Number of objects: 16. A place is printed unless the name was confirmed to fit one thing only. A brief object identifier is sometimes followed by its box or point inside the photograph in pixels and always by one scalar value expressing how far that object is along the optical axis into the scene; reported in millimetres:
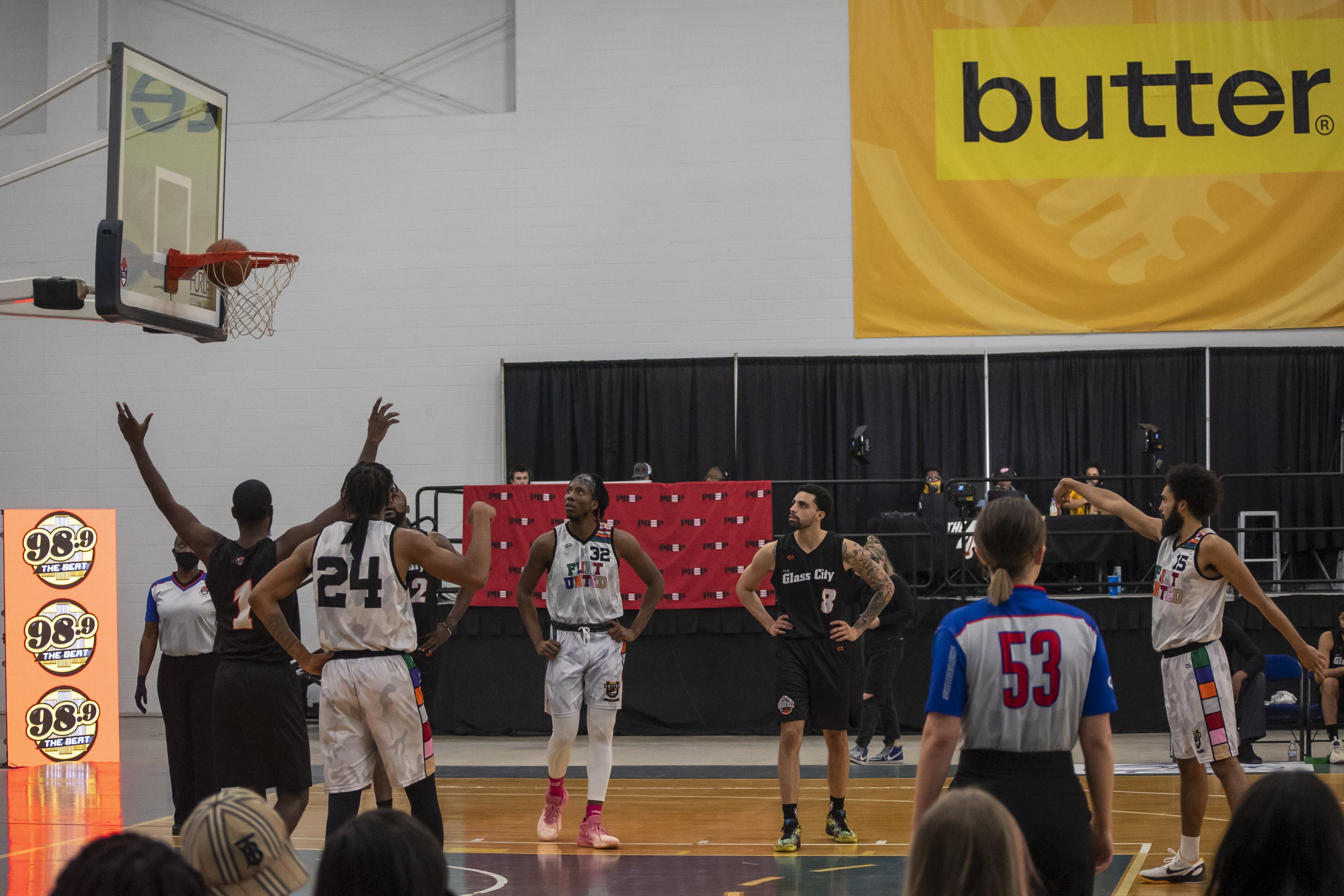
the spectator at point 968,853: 4293
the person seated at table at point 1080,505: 26922
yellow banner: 29297
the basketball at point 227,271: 12477
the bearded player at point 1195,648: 11437
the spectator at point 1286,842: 4328
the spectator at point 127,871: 3531
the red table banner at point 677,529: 24203
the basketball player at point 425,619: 13109
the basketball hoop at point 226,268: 11961
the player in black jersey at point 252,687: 11109
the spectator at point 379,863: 3859
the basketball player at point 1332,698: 19750
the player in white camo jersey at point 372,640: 9820
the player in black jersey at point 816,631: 13852
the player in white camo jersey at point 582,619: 14336
